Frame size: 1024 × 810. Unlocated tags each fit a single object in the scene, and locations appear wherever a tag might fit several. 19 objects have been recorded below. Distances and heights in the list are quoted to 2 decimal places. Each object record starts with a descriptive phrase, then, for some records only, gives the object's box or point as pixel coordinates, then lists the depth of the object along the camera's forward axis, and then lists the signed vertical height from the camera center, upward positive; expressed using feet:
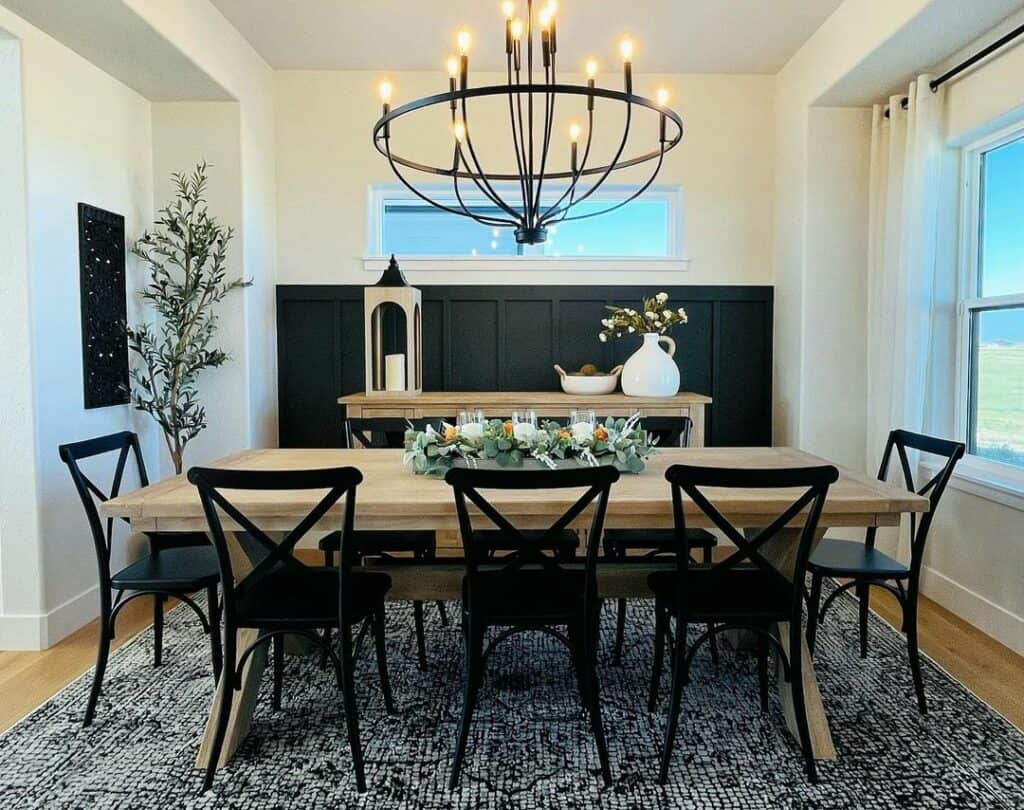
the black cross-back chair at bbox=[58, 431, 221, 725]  8.38 -2.39
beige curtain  12.12 +1.53
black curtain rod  10.30 +4.08
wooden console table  14.25 -0.90
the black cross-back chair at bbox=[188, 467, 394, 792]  7.00 -2.35
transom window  16.26 +2.53
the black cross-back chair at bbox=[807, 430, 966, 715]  8.71 -2.42
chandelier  7.05 +2.34
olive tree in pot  13.15 +0.78
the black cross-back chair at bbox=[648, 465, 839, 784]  7.13 -2.33
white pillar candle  14.74 -0.33
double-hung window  11.26 +0.67
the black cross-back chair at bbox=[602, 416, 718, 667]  10.26 -2.45
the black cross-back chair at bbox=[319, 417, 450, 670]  10.34 -2.49
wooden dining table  7.69 -1.51
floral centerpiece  8.74 -1.02
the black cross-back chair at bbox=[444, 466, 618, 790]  6.99 -2.34
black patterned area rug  7.12 -3.91
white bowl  15.03 -0.53
